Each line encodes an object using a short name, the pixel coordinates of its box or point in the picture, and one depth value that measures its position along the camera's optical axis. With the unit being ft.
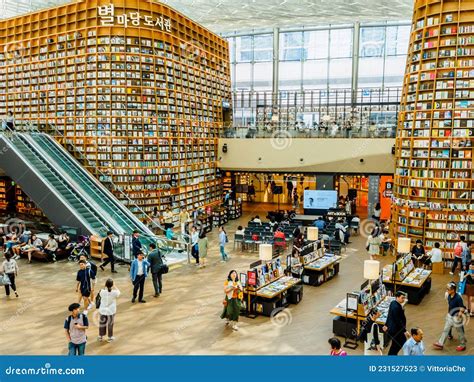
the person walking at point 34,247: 40.30
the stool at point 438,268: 39.24
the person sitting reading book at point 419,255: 37.73
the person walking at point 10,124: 48.19
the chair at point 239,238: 47.42
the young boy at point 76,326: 19.30
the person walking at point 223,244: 41.98
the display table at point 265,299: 28.63
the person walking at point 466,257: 37.19
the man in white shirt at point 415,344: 17.71
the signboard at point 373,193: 64.32
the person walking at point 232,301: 25.89
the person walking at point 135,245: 37.35
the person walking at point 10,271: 30.48
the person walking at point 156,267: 31.35
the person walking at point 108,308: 23.49
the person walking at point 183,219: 49.73
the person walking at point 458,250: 37.50
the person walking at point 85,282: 27.14
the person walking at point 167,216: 51.88
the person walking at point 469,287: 28.26
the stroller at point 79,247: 40.91
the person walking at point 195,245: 40.98
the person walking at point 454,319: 23.73
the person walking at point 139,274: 29.63
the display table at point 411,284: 31.30
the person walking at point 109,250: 37.19
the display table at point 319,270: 35.22
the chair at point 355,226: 57.11
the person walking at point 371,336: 21.53
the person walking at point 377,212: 63.30
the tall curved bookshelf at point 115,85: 49.39
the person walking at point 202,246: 39.37
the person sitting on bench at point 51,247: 39.91
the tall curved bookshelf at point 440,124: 39.58
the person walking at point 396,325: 21.58
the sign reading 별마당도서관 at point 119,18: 48.62
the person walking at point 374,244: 43.19
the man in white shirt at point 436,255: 37.96
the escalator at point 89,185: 45.29
